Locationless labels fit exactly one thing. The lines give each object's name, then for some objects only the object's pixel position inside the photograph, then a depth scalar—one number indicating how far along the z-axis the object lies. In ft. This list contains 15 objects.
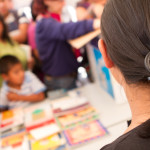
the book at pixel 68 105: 4.69
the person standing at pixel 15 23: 7.49
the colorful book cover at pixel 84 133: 3.78
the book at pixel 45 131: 4.05
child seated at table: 5.58
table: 3.71
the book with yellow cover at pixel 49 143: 3.70
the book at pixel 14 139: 4.02
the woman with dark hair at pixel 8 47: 6.34
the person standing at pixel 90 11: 5.88
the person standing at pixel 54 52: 5.87
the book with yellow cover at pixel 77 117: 4.25
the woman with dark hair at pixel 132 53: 1.73
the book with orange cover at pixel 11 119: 4.50
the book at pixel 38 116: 4.45
